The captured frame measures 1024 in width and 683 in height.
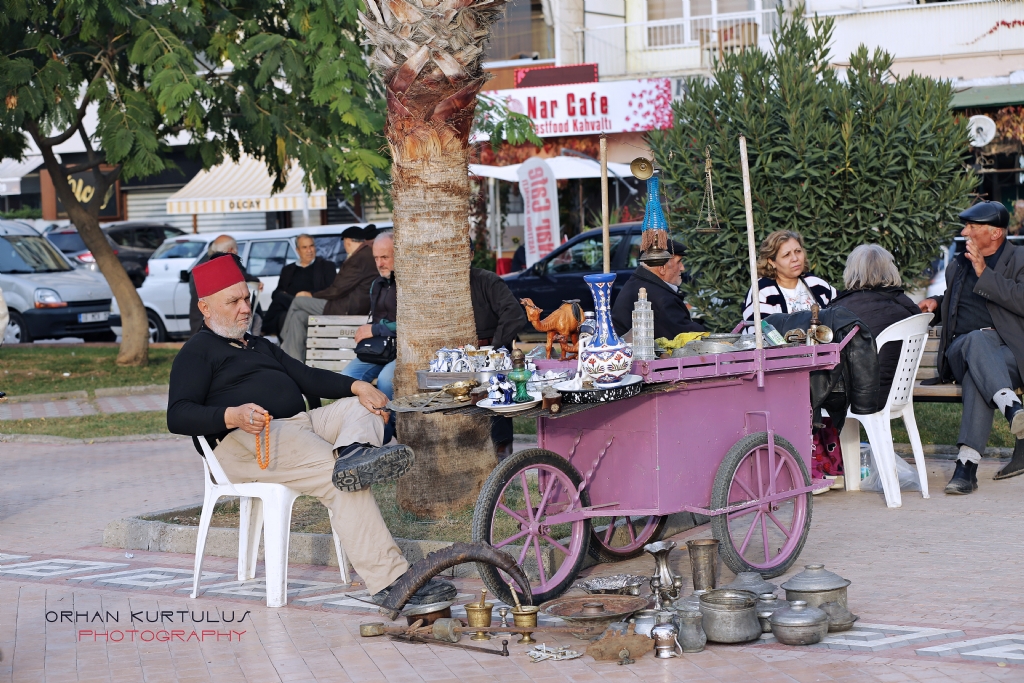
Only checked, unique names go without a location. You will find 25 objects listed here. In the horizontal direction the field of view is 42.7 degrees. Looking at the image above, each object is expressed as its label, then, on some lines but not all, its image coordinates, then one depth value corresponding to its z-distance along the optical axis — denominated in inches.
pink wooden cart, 238.7
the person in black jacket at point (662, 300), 300.0
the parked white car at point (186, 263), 813.2
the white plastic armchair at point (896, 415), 311.3
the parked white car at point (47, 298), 860.6
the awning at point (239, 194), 1145.4
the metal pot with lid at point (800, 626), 205.3
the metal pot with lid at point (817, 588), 211.9
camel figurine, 257.3
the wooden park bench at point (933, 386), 342.3
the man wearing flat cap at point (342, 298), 463.8
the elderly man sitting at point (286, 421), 232.4
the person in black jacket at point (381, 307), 374.3
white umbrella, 949.2
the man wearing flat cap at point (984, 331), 322.3
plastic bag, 331.3
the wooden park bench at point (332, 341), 428.8
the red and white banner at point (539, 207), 853.2
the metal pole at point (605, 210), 252.5
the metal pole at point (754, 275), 245.0
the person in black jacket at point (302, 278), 550.3
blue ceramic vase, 227.6
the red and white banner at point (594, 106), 1034.7
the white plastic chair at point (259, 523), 241.0
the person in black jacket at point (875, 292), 327.0
